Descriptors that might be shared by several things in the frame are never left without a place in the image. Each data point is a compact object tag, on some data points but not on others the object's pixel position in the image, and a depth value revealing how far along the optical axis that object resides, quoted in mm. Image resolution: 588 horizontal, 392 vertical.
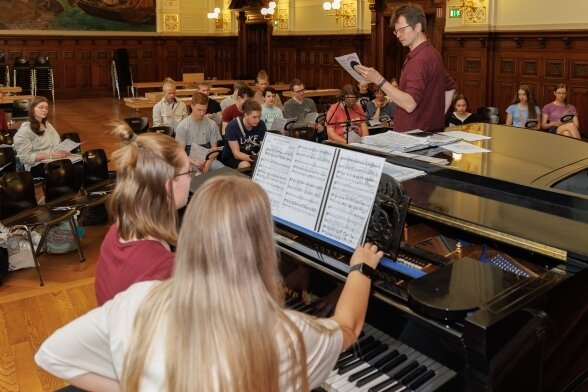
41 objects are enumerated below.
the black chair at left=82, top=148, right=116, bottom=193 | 6512
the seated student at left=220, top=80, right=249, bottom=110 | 9160
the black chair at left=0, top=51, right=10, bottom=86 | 15867
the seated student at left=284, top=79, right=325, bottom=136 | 9164
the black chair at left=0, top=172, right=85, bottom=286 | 5094
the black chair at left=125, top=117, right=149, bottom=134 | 8297
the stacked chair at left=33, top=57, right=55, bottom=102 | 16625
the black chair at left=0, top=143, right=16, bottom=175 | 6495
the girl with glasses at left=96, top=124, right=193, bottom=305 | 1958
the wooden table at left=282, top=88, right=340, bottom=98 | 12677
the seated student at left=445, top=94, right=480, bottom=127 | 8461
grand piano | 1693
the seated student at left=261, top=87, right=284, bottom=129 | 8641
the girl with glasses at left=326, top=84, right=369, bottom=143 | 7246
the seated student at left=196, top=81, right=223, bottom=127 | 10047
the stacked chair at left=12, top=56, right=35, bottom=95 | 16125
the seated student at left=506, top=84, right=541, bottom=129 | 8883
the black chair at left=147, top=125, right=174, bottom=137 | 7812
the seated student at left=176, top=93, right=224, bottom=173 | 7383
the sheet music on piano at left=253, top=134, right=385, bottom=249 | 2105
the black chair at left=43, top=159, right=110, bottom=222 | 5797
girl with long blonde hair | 1369
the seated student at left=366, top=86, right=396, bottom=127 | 9547
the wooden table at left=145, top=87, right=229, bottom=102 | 11477
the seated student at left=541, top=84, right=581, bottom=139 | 8766
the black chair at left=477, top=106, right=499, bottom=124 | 8906
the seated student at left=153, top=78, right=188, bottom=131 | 9117
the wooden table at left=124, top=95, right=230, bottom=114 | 11188
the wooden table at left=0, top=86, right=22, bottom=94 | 13076
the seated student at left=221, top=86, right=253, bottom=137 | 8086
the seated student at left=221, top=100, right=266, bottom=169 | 6730
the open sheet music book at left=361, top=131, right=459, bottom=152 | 3309
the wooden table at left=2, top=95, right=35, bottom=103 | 11469
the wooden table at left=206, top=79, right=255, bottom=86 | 15006
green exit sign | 11594
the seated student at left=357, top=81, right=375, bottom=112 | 10930
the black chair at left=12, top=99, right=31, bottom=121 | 9922
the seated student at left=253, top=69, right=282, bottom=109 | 9973
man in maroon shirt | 3668
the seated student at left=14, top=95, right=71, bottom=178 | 6695
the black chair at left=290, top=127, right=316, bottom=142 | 6507
